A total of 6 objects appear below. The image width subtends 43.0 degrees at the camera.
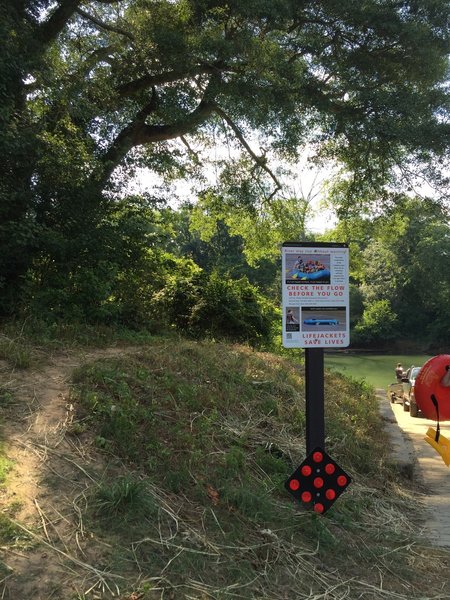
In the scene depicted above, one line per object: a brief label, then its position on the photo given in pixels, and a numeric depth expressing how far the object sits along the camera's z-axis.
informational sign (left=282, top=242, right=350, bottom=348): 4.63
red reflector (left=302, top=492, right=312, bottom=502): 4.52
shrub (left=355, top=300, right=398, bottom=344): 62.78
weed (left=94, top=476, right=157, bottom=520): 3.46
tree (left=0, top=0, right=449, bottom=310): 8.39
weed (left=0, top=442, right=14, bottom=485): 3.44
